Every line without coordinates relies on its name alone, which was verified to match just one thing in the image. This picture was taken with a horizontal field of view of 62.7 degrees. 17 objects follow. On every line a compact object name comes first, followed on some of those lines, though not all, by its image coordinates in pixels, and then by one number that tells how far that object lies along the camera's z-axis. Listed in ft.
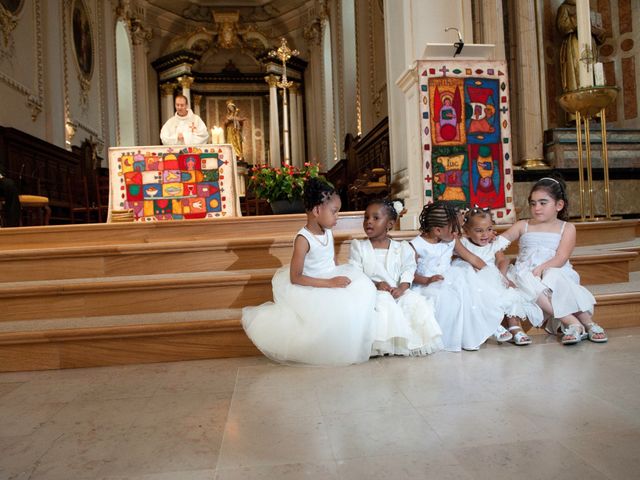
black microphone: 14.66
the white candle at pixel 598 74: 15.31
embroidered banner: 14.74
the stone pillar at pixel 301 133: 54.03
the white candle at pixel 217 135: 24.04
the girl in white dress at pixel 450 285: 9.24
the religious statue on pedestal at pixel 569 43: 25.40
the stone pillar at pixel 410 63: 15.75
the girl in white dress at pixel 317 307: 8.39
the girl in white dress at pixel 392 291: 8.77
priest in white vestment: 21.53
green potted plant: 19.99
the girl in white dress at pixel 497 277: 9.43
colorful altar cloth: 19.58
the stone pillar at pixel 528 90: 24.02
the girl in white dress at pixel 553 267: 9.36
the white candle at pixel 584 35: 14.44
